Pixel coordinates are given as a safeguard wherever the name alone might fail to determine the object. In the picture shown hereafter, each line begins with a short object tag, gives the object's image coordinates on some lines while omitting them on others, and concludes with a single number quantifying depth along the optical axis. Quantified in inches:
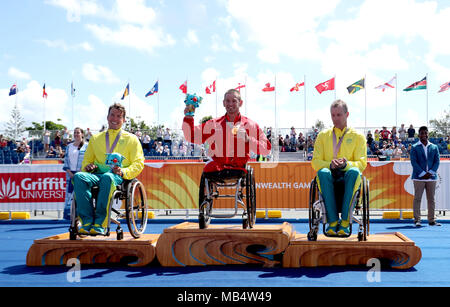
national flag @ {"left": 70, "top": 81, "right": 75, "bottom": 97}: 1277.3
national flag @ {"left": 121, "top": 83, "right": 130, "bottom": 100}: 1196.5
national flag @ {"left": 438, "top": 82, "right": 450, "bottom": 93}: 990.4
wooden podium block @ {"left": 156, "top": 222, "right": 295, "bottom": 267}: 193.2
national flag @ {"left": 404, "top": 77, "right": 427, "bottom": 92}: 973.8
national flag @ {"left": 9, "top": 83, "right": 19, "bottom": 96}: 1174.1
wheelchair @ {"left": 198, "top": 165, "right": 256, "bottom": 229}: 194.7
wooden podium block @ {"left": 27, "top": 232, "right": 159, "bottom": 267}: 194.2
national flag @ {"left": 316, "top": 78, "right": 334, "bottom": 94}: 1015.0
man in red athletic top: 199.3
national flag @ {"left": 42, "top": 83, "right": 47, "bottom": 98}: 1225.3
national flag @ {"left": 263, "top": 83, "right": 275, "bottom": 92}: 1094.4
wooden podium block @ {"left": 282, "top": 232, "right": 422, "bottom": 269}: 183.2
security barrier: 403.9
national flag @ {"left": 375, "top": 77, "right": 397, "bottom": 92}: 1029.4
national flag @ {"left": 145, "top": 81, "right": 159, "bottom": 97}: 1121.9
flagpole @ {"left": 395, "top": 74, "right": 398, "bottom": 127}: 1194.0
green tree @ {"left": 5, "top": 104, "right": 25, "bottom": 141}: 2334.2
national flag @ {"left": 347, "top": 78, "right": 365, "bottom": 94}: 976.3
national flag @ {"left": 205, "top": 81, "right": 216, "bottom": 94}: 1147.3
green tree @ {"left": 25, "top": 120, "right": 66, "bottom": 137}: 3474.9
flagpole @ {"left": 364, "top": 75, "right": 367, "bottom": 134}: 1200.5
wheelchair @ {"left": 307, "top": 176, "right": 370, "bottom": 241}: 185.0
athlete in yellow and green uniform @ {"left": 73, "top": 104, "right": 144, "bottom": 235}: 190.2
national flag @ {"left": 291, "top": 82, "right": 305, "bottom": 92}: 1121.1
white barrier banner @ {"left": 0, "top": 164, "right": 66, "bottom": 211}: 421.1
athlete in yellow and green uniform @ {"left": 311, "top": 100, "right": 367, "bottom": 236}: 184.2
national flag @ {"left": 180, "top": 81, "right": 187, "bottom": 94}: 1142.2
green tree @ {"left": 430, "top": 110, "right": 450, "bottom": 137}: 766.7
